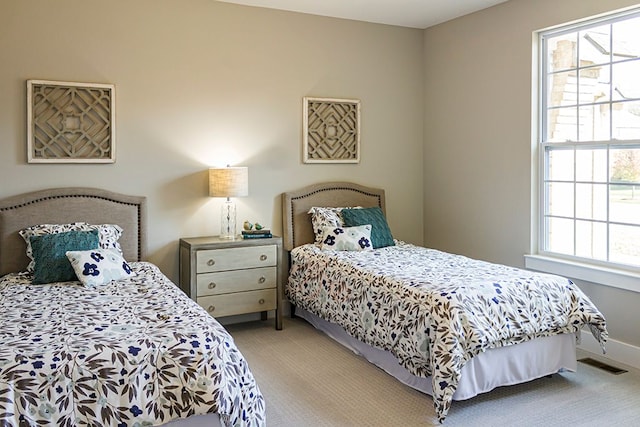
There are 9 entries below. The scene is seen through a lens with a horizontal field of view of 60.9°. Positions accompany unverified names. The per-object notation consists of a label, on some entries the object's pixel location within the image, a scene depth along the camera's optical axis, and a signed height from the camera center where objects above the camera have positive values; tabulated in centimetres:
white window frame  398 +9
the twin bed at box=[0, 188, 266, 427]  204 -65
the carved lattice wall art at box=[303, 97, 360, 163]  497 +65
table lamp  433 +14
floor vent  352 -109
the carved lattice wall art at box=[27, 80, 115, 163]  392 +57
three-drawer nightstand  421 -59
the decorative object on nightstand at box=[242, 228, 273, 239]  445 -28
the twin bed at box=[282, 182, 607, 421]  292 -70
